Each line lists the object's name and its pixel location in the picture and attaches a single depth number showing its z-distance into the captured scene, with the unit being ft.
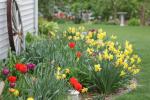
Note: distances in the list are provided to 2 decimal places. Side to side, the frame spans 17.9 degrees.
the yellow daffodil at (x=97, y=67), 24.80
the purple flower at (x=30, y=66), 22.19
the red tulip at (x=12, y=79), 19.52
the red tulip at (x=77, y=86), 19.98
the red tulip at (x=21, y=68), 20.52
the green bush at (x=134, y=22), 96.90
